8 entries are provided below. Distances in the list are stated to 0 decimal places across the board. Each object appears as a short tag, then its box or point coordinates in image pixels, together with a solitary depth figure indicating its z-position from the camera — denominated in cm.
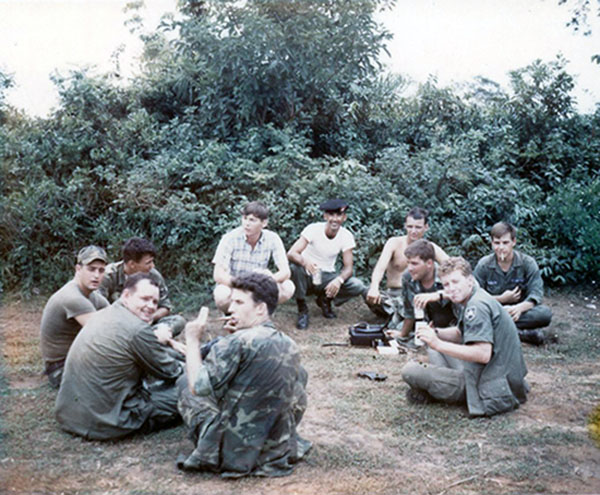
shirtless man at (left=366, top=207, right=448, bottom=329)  677
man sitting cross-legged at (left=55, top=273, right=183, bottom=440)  387
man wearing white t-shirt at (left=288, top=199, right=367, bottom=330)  734
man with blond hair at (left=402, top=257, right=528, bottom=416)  415
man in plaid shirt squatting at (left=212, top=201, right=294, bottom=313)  664
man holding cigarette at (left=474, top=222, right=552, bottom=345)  616
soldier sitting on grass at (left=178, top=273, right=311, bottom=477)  326
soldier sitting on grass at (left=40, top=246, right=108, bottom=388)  468
